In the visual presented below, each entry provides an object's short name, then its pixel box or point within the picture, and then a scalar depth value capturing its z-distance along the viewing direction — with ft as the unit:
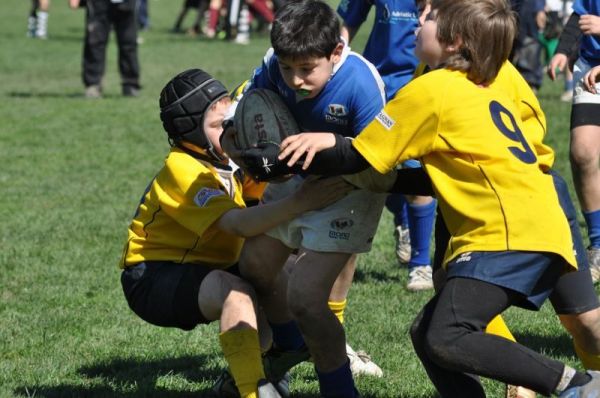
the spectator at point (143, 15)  176.76
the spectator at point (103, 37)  93.04
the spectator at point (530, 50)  96.12
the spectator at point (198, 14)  170.81
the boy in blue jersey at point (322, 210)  25.55
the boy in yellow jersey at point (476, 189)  22.31
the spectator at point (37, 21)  157.92
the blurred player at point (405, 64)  41.63
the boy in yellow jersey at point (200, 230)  26.14
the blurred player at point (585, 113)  38.55
